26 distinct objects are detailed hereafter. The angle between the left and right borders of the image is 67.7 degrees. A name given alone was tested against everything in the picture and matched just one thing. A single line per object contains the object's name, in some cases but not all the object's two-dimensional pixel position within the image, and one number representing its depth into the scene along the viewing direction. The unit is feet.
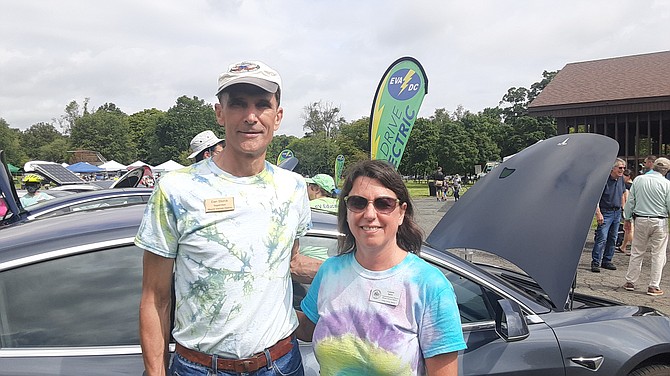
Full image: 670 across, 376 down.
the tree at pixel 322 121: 296.92
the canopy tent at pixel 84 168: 136.26
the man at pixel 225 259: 5.36
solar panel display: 27.94
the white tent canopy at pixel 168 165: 89.00
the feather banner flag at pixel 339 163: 74.13
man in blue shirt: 26.22
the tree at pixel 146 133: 284.41
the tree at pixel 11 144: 232.12
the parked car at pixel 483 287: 6.31
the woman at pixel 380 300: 5.14
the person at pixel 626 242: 31.12
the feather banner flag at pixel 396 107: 20.26
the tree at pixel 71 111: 302.86
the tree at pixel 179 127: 276.62
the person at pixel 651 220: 22.20
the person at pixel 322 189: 17.11
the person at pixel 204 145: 19.16
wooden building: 64.34
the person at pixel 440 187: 83.10
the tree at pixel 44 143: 260.83
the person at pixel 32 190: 22.34
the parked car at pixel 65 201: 12.82
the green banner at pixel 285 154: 60.54
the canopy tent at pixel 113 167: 131.41
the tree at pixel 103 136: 263.90
